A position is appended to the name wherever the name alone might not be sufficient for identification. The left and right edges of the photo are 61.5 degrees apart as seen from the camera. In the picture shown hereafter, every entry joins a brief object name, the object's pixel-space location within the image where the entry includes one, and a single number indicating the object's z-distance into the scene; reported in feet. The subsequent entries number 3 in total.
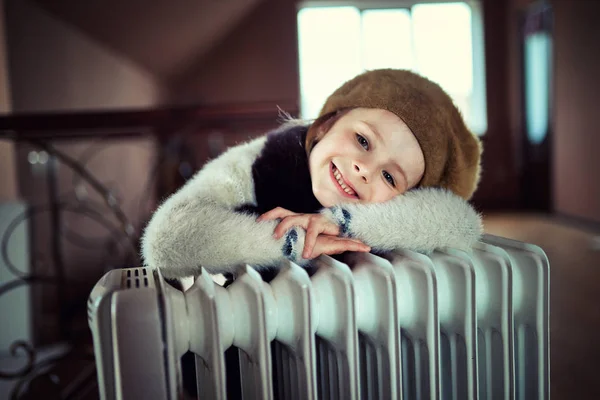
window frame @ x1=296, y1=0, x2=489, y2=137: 19.19
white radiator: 2.10
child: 2.41
